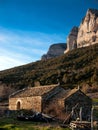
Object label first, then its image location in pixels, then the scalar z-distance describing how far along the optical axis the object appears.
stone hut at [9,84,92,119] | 28.74
